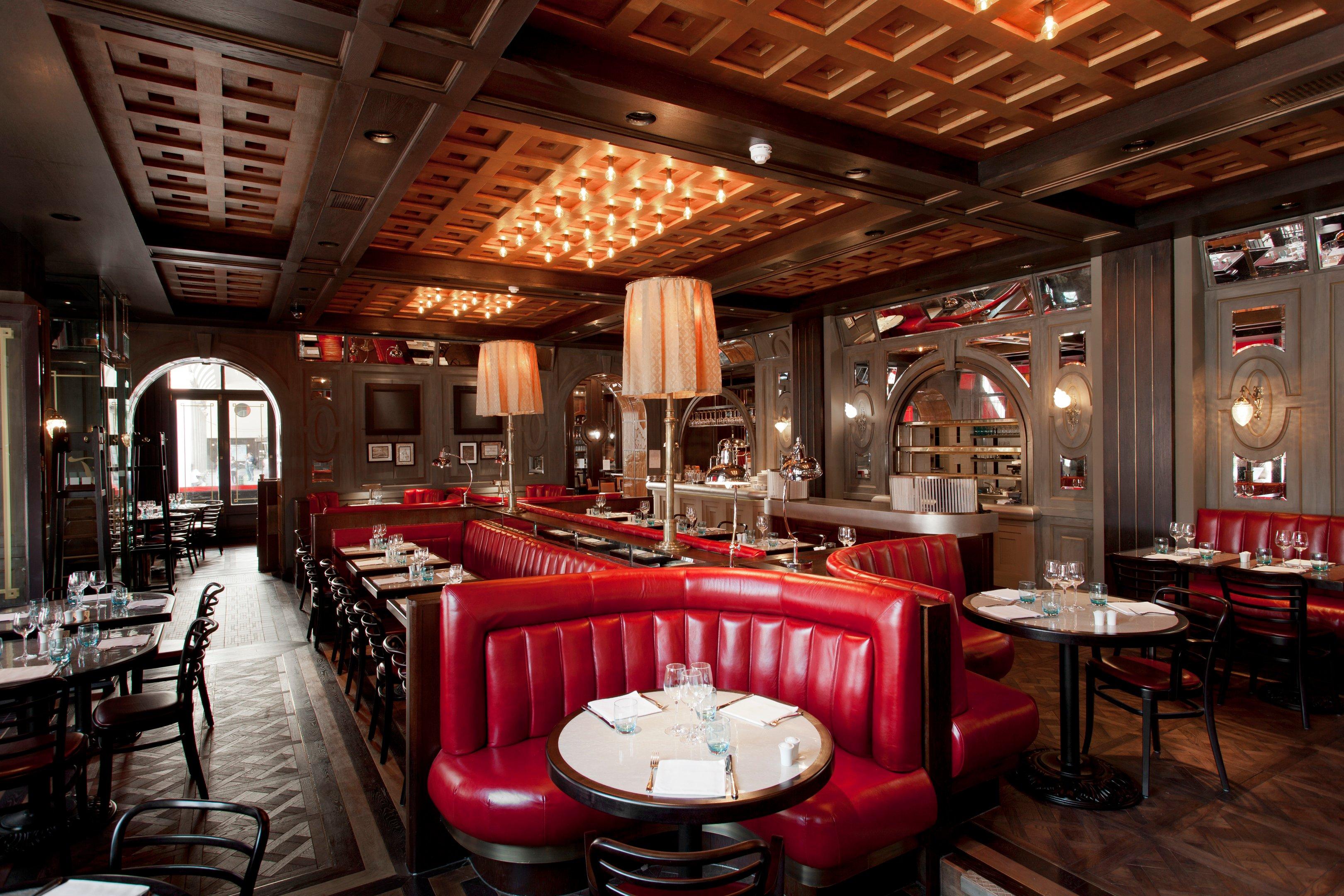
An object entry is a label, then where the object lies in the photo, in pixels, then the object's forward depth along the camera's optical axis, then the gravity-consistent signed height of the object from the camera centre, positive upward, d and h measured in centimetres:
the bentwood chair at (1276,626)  416 -126
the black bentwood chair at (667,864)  153 -95
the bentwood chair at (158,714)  330 -126
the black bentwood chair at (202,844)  162 -93
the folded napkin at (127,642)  339 -93
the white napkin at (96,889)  154 -96
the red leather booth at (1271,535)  479 -82
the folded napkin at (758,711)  232 -91
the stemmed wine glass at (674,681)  225 -77
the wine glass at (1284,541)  503 -79
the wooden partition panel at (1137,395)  609 +35
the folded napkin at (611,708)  236 -91
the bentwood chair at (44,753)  273 -123
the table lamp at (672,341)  350 +50
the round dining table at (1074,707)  316 -133
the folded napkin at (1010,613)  342 -87
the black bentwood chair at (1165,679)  331 -119
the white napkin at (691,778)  184 -90
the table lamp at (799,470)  592 -26
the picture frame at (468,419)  1180 +43
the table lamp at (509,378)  586 +55
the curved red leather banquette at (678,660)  254 -95
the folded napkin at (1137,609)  354 -89
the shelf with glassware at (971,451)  904 -18
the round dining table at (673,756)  180 -92
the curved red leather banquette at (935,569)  407 -82
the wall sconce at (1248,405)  587 +23
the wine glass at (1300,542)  505 -81
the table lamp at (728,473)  482 -22
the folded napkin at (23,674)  282 -91
